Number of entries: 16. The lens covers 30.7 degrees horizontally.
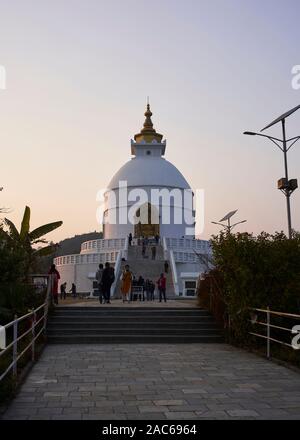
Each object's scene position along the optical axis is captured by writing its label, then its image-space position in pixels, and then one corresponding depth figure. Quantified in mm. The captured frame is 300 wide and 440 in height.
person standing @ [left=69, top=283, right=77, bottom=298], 32894
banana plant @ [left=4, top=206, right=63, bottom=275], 18853
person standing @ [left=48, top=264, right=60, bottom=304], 17156
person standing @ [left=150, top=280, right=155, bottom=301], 25672
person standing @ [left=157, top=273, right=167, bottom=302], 22750
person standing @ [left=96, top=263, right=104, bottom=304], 21383
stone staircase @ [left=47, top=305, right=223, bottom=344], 13641
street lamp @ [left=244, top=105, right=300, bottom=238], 17094
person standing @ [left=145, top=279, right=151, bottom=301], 25281
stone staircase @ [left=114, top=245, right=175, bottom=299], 31122
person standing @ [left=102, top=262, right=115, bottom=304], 18766
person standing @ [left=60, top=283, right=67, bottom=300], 30155
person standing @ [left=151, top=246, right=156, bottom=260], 36075
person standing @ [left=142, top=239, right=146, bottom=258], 37469
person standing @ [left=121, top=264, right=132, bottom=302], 20259
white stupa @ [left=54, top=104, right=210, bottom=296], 49906
